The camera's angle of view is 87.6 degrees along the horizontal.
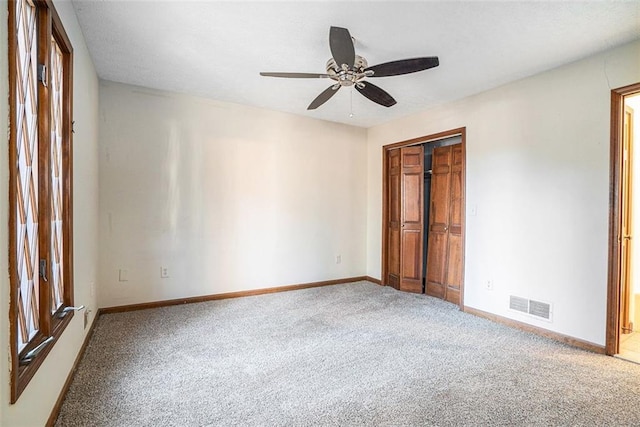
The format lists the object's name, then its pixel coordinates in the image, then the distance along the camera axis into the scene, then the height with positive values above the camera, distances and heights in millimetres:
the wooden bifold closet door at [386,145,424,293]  4539 -159
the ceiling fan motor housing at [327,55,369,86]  2432 +982
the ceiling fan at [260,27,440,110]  2023 +974
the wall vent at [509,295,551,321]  2979 -953
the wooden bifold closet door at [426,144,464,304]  4055 -273
